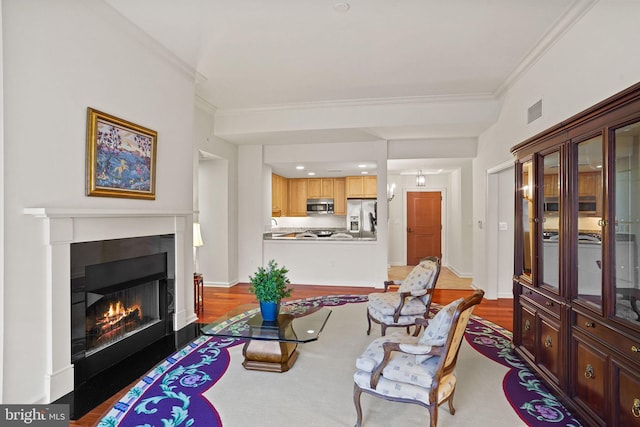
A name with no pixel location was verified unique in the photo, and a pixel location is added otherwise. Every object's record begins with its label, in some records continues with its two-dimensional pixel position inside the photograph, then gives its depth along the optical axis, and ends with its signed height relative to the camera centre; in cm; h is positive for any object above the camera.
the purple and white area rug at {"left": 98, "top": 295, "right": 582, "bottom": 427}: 219 -135
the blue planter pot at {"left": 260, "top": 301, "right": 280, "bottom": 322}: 294 -86
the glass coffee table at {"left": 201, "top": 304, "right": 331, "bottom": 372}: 268 -99
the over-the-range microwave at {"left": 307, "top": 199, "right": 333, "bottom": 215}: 848 +18
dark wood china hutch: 182 -31
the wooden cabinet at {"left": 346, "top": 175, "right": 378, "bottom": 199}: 820 +65
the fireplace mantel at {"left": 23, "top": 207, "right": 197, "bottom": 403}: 232 -38
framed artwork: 266 +48
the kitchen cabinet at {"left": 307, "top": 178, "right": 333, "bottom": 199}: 858 +65
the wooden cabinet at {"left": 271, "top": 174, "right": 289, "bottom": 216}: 767 +43
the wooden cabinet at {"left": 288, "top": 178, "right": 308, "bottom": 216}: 874 +42
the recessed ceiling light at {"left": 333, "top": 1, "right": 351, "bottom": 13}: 269 +169
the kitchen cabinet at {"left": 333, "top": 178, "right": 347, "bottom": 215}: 848 +42
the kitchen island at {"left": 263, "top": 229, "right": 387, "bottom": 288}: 612 -86
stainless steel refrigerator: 798 -8
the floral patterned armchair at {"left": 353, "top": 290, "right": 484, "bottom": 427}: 196 -95
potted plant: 290 -67
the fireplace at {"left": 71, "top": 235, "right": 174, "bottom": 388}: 263 -83
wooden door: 877 -27
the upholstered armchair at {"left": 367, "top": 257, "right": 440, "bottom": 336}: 342 -93
